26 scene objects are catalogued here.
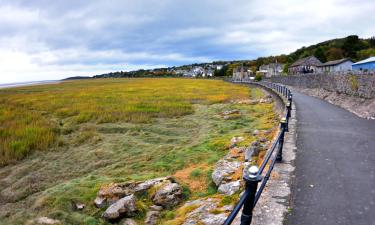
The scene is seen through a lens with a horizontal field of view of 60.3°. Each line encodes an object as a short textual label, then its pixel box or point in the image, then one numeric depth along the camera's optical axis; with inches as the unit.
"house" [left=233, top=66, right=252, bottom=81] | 4813.5
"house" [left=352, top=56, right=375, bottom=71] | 1716.9
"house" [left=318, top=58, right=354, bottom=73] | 2608.3
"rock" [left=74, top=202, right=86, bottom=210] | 366.0
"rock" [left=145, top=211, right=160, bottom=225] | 305.0
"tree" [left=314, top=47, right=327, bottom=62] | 3687.5
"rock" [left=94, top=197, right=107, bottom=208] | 355.8
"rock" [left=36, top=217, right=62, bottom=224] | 329.4
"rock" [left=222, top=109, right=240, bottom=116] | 968.9
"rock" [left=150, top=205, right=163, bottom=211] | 330.3
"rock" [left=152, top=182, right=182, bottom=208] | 336.2
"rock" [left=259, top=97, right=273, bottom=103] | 1161.4
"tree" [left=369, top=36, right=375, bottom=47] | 3519.7
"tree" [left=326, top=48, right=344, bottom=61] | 3471.7
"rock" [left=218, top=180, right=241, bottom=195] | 313.4
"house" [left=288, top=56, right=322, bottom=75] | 3147.1
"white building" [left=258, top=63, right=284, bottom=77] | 4516.2
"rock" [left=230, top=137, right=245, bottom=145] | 554.9
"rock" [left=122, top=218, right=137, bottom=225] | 305.3
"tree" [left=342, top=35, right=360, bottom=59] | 3405.5
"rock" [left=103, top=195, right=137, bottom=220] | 318.0
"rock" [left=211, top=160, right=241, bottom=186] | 370.6
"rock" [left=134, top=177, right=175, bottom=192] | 374.0
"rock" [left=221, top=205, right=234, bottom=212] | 255.5
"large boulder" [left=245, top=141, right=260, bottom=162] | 410.9
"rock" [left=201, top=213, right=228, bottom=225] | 237.0
